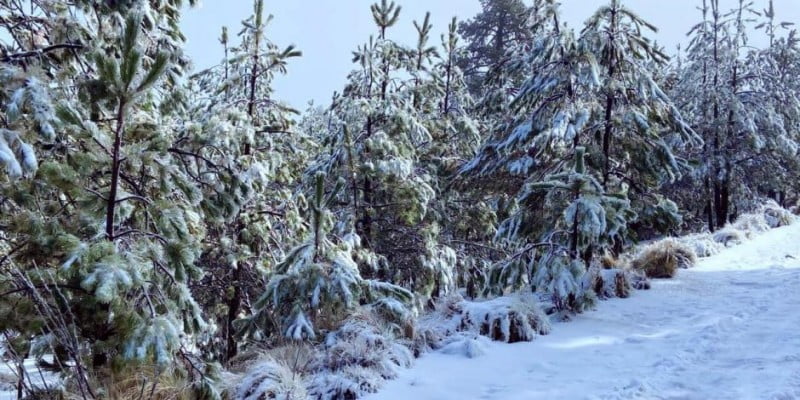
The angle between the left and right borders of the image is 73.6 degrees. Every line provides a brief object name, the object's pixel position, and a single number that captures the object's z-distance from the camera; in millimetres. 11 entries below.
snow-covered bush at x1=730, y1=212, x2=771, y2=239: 14680
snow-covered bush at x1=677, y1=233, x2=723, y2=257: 11344
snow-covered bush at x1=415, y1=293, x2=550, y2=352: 5789
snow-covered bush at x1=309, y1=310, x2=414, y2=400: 4410
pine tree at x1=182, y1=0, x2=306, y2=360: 8508
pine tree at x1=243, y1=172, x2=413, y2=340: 5547
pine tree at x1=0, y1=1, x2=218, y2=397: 3559
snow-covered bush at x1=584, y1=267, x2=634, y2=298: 7660
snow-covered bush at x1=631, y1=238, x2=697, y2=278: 9039
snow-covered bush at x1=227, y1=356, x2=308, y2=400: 4176
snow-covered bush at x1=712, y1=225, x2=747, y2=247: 12952
